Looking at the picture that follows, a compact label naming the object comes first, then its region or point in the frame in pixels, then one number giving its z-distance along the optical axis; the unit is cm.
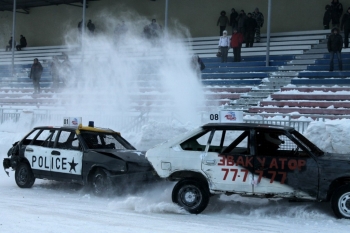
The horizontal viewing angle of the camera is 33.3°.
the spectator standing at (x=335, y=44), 1956
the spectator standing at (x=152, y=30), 2558
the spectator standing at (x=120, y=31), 2684
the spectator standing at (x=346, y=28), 2142
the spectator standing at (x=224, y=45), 2336
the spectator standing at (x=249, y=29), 2409
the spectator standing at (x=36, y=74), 2614
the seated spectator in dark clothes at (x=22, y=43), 3575
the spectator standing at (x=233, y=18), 2634
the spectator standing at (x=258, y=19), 2533
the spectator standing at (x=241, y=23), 2402
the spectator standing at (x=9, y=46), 3503
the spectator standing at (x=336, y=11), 2344
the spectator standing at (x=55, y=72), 2575
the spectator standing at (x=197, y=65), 2219
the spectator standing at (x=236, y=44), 2305
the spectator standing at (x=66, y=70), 2583
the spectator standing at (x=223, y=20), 2688
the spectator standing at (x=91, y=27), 3020
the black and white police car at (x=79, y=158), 1045
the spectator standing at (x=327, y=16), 2369
